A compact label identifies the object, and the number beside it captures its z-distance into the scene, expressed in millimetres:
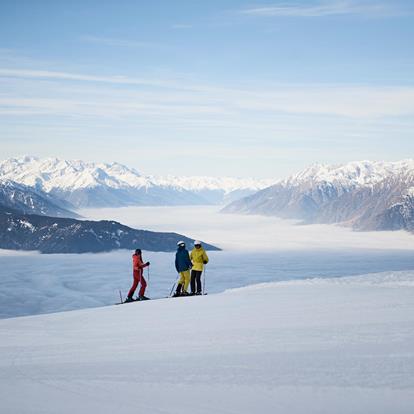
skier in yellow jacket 21703
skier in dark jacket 21766
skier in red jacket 21547
